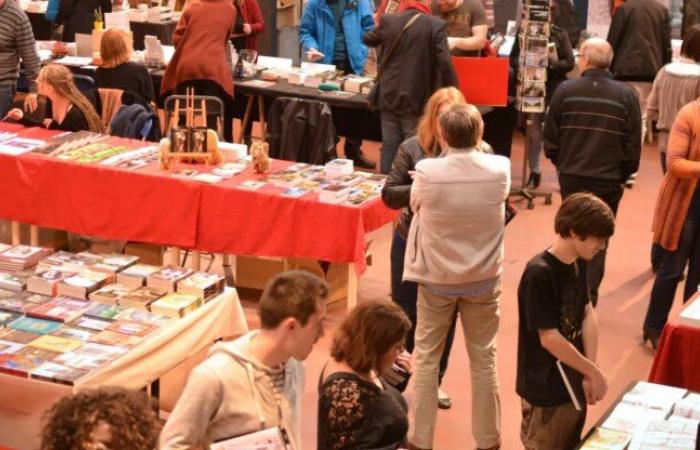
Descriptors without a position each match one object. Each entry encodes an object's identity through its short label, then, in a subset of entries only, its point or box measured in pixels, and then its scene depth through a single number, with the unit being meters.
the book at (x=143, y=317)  4.85
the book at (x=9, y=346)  4.54
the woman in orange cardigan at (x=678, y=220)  5.86
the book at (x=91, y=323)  4.79
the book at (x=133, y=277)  5.34
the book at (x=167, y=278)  5.31
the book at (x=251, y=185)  6.44
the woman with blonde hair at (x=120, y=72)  8.16
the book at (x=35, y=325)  4.74
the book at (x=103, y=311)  4.91
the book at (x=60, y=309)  4.86
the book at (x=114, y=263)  5.41
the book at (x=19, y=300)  4.93
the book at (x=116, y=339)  4.61
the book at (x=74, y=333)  4.69
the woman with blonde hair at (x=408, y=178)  5.02
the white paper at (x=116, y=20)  10.54
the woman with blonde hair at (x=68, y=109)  7.19
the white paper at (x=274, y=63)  9.90
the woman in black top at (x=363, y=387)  3.37
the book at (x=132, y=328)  4.72
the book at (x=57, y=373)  4.32
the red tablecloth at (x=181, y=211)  6.27
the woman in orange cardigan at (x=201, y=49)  8.74
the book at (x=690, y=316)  4.80
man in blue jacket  9.61
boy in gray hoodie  3.14
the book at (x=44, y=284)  5.20
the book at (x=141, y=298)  5.07
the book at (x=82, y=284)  5.16
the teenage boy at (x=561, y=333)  3.99
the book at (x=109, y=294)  5.13
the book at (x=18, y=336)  4.64
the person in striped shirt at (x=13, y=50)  8.39
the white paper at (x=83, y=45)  10.08
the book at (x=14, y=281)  5.15
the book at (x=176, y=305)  5.03
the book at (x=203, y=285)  5.25
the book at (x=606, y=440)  3.81
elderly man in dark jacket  6.39
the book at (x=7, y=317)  4.81
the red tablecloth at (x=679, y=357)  4.79
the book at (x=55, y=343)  4.57
